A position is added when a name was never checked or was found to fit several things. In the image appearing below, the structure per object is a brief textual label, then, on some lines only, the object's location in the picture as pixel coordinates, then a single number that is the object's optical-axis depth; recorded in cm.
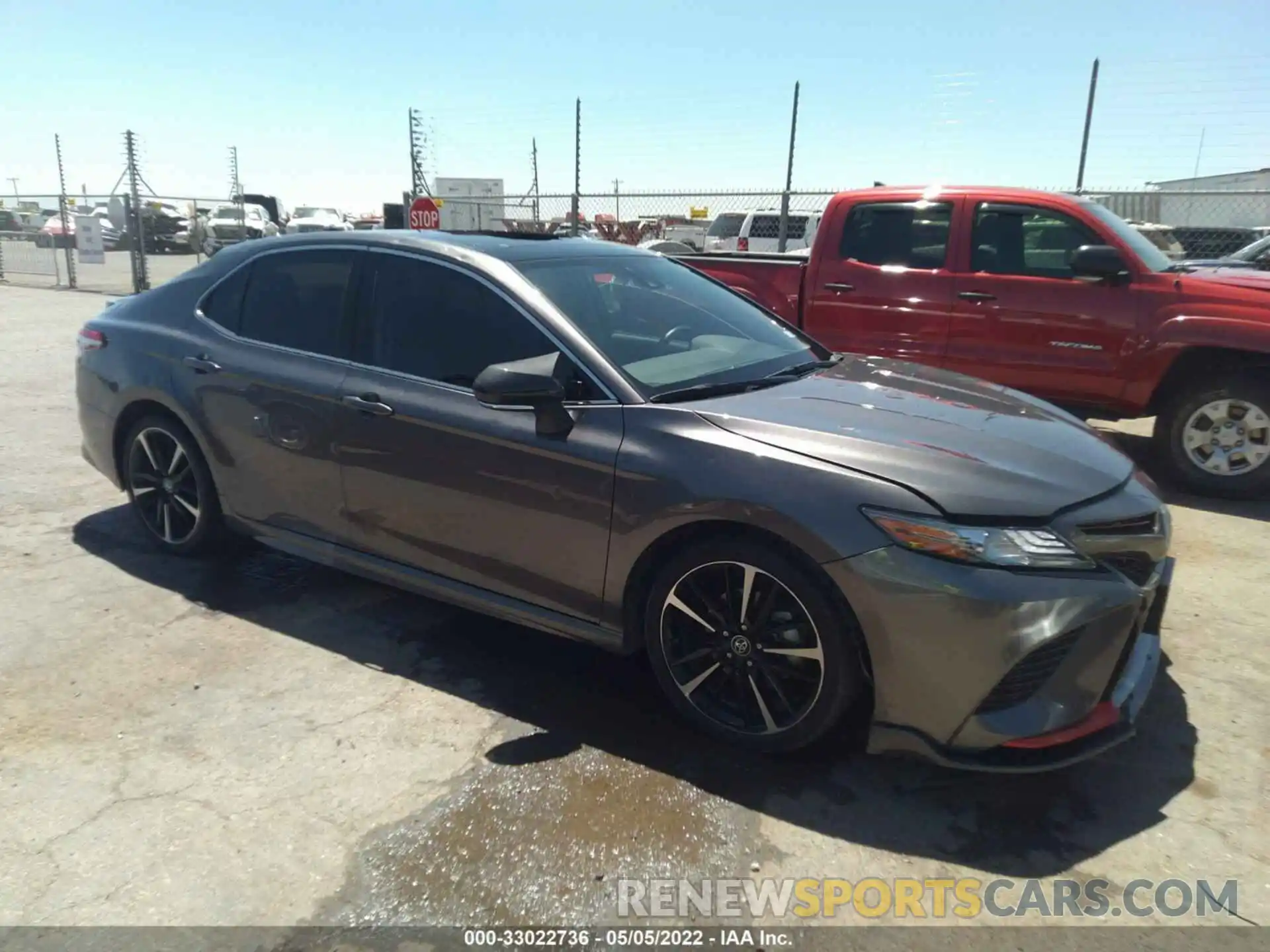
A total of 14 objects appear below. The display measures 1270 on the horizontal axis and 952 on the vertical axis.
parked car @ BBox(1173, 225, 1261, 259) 1484
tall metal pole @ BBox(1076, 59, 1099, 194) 1167
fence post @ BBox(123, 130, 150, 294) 1681
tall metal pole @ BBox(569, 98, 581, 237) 1435
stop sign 1480
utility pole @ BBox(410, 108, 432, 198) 2060
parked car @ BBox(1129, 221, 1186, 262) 834
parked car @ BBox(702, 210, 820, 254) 1666
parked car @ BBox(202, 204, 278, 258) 2739
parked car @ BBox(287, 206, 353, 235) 3106
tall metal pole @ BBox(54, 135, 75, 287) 1895
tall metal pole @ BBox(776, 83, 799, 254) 1220
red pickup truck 563
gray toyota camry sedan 252
